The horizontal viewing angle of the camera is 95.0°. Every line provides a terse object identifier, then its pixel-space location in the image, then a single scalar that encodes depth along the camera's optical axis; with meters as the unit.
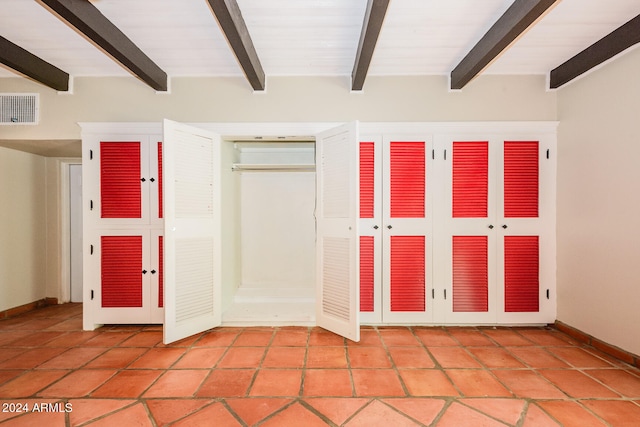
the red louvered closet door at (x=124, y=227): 3.20
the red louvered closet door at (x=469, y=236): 3.21
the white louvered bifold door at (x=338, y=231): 2.84
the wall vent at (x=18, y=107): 3.23
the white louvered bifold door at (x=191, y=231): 2.79
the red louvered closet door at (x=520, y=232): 3.20
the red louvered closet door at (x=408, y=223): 3.22
